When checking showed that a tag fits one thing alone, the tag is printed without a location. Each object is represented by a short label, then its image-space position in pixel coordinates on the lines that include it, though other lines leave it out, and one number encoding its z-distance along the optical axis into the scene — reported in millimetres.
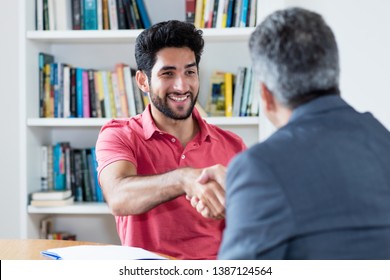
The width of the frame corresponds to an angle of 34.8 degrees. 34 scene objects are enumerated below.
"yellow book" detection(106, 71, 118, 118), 2896
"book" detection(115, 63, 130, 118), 2875
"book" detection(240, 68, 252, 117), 2863
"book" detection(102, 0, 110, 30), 2902
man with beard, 1896
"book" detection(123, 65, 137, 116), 2873
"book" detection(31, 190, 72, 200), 2852
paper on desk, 1485
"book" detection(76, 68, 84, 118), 2928
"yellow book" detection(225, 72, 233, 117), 2877
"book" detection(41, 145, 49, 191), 2973
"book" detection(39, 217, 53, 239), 2984
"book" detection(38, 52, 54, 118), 2941
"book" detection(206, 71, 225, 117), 2908
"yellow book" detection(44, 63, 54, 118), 2945
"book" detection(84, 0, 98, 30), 2914
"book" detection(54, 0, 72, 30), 2883
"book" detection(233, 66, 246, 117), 2871
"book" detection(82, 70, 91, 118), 2918
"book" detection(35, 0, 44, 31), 2904
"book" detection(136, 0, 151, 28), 2902
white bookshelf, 2820
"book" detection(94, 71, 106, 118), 2912
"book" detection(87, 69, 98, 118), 2924
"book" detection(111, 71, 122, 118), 2885
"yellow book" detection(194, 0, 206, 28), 2826
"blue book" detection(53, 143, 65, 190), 2971
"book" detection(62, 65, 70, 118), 2926
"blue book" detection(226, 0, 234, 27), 2830
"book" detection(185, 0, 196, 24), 2844
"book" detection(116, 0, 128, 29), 2889
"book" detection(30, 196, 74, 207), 2846
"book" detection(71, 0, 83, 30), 2927
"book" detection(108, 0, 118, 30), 2883
